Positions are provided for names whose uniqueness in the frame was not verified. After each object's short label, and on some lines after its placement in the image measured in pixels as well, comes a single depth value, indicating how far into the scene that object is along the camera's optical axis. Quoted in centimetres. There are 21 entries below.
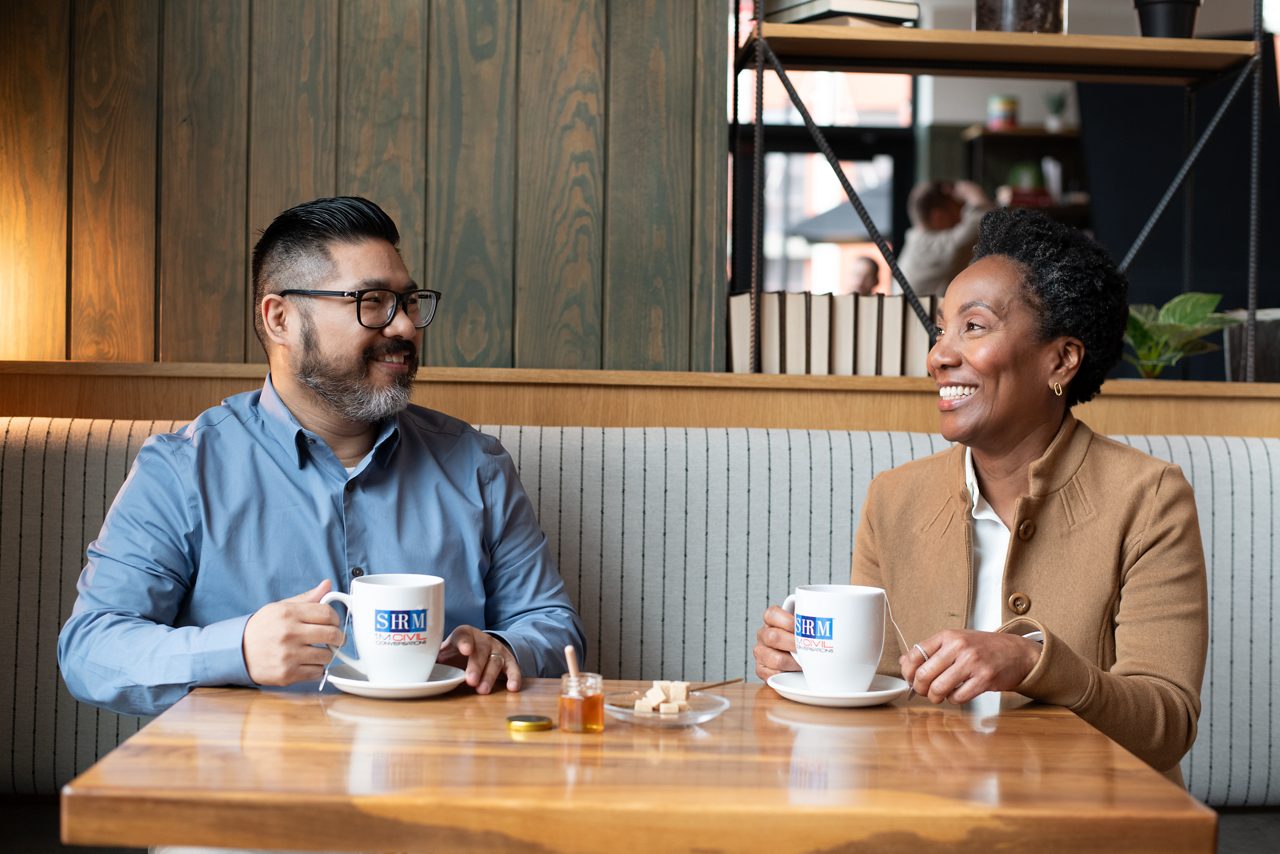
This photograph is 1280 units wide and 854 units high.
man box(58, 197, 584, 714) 146
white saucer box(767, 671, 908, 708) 118
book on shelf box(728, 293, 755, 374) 224
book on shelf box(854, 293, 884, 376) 224
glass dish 111
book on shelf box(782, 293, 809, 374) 223
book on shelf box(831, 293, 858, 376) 224
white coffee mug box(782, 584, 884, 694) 117
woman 140
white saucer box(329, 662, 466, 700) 116
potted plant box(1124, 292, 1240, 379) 221
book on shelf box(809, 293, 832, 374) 223
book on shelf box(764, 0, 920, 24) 221
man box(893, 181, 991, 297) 480
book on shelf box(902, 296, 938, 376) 225
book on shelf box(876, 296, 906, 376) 224
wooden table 86
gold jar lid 107
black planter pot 233
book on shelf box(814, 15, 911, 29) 222
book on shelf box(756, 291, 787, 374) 222
